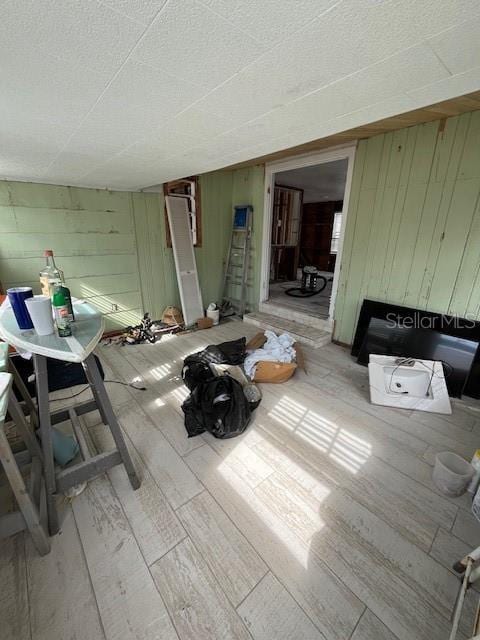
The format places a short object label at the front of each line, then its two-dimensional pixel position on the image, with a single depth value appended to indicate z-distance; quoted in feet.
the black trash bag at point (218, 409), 6.21
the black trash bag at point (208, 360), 7.68
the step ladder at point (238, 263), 13.88
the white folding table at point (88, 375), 3.51
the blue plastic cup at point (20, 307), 3.96
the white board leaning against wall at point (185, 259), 12.43
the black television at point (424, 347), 7.86
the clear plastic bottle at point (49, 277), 4.67
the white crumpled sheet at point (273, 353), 8.72
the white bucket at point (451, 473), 4.83
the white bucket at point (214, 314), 13.79
